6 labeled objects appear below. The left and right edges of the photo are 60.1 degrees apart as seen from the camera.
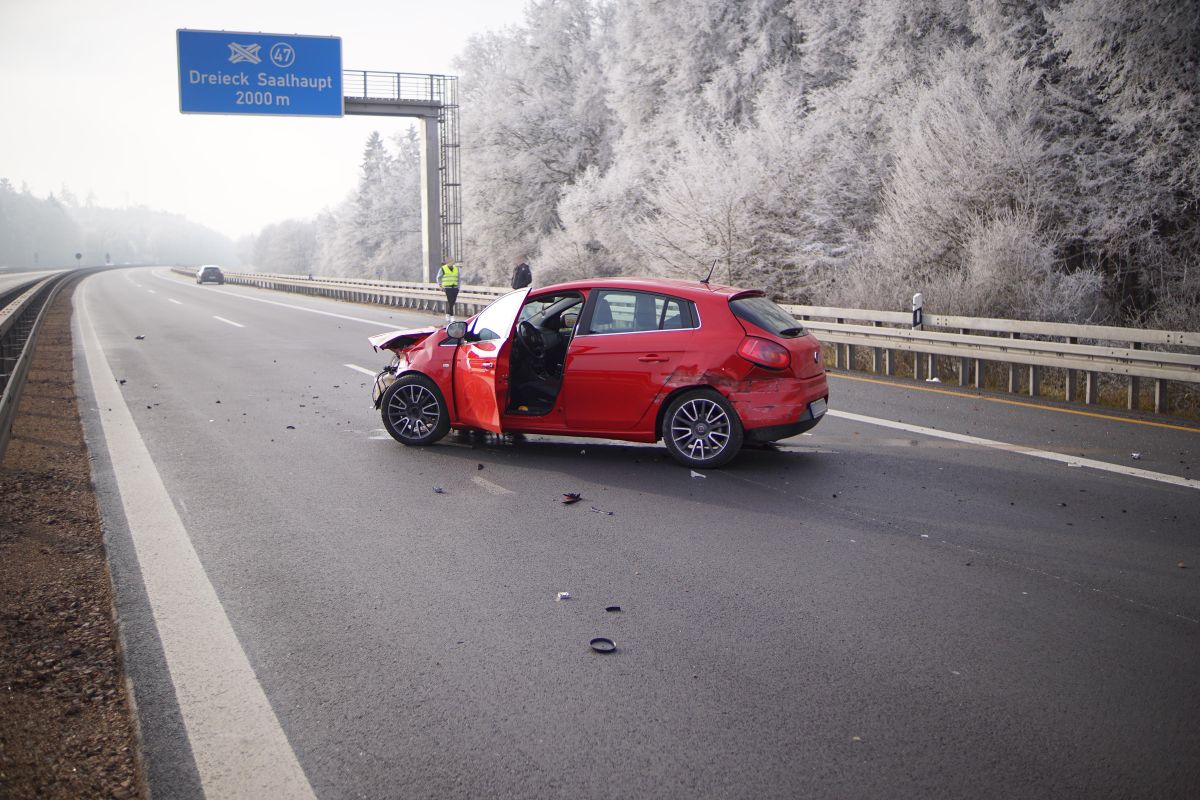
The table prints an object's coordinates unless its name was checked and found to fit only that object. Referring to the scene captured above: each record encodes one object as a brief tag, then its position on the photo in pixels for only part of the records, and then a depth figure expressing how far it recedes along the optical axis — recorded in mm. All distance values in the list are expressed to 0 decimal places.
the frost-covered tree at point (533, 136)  44344
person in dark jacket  25203
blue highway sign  29969
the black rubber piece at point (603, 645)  4395
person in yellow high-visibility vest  28297
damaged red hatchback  8109
